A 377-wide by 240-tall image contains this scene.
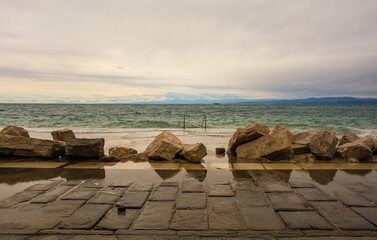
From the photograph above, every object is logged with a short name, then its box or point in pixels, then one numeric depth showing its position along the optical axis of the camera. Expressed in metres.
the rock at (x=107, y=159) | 6.79
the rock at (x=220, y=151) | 8.34
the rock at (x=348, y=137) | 9.28
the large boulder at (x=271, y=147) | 7.03
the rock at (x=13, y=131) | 8.10
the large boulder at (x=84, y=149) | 6.84
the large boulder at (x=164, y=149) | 6.89
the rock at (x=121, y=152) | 7.50
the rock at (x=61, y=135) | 8.68
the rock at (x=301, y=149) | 7.61
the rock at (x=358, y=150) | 6.92
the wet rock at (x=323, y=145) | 7.12
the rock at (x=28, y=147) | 6.86
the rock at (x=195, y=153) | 6.75
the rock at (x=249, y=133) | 7.79
